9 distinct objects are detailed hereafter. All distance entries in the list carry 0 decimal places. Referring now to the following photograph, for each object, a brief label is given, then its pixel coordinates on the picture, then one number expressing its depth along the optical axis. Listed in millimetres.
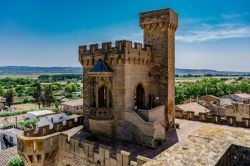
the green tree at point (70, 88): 182012
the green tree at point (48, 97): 102375
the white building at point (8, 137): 48375
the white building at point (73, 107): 79875
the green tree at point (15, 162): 30019
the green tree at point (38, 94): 107500
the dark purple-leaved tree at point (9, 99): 106325
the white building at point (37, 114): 69038
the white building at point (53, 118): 49281
